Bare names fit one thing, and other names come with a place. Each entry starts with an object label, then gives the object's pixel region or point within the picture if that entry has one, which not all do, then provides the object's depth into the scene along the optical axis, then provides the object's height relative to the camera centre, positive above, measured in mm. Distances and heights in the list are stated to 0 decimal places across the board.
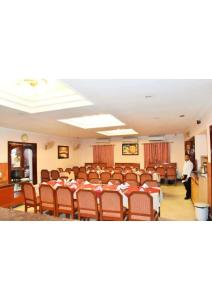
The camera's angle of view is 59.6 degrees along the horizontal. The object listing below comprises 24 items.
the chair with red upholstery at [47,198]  3688 -859
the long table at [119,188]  3612 -754
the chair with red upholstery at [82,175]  6559 -715
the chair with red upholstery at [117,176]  6120 -715
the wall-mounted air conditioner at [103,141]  10337 +780
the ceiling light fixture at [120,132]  7861 +991
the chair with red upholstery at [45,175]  7375 -799
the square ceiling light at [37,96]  3162 +1134
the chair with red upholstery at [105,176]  6314 -739
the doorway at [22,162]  6215 -220
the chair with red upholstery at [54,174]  7484 -757
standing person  5594 -572
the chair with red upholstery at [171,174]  8123 -900
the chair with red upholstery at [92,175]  6501 -713
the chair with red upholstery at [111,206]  3105 -884
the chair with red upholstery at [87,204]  3271 -889
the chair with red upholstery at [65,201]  3537 -894
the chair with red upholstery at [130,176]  6016 -718
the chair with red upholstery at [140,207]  2971 -859
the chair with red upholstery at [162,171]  8190 -790
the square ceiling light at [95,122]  5090 +997
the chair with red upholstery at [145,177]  5898 -736
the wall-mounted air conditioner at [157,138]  9445 +806
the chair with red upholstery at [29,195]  4043 -884
